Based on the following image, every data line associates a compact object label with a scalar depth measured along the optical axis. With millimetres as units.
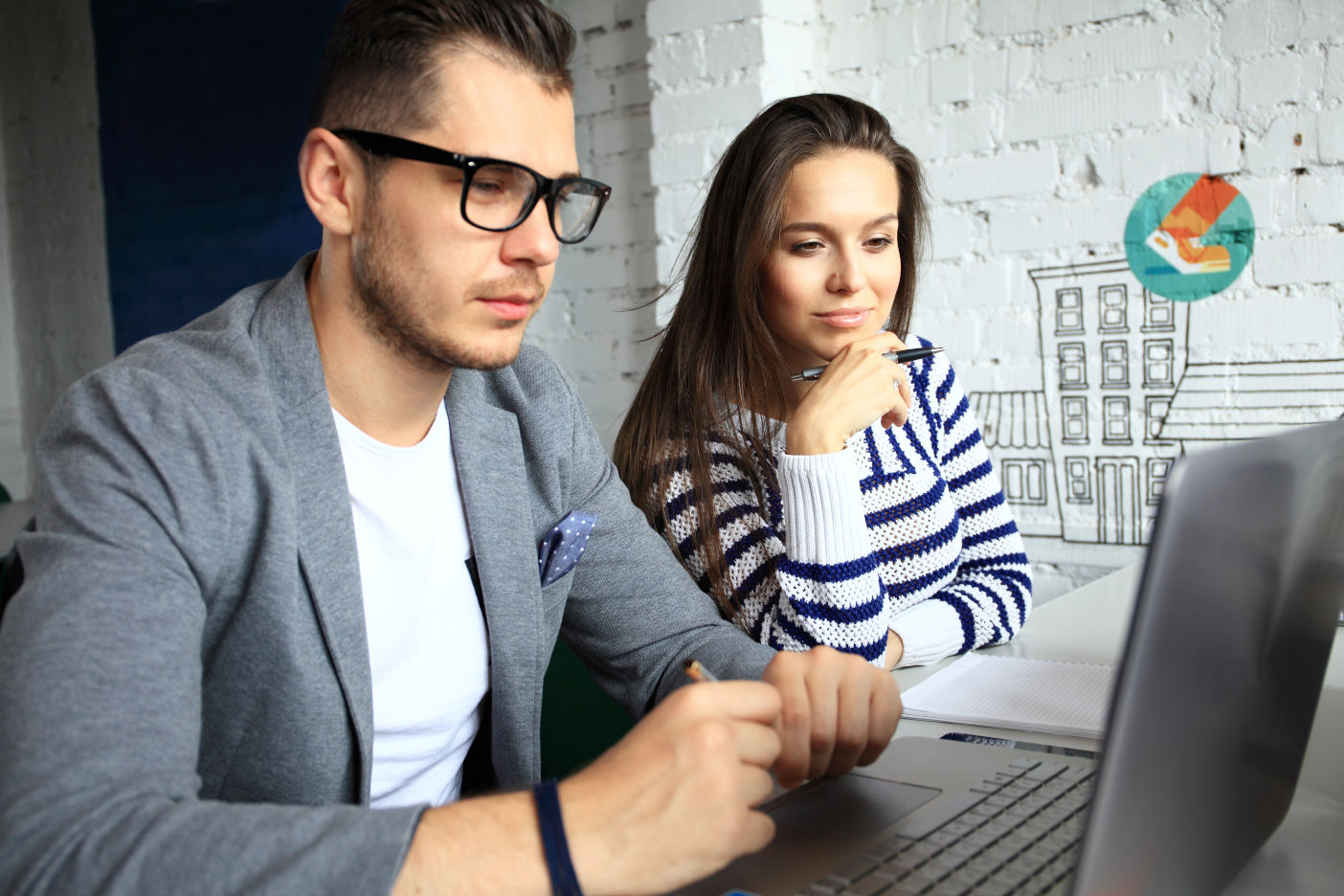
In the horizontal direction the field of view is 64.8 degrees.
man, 601
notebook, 949
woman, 1300
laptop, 447
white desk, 669
